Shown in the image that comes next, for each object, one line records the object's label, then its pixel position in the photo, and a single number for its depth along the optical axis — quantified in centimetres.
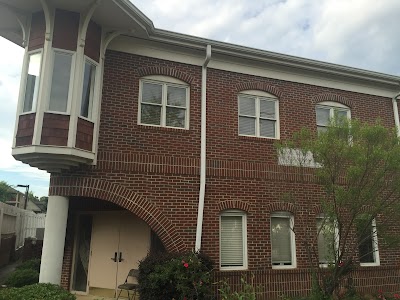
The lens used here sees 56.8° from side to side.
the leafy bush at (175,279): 783
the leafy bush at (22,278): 1063
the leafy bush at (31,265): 1191
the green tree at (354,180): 713
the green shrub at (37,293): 646
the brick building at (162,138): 825
